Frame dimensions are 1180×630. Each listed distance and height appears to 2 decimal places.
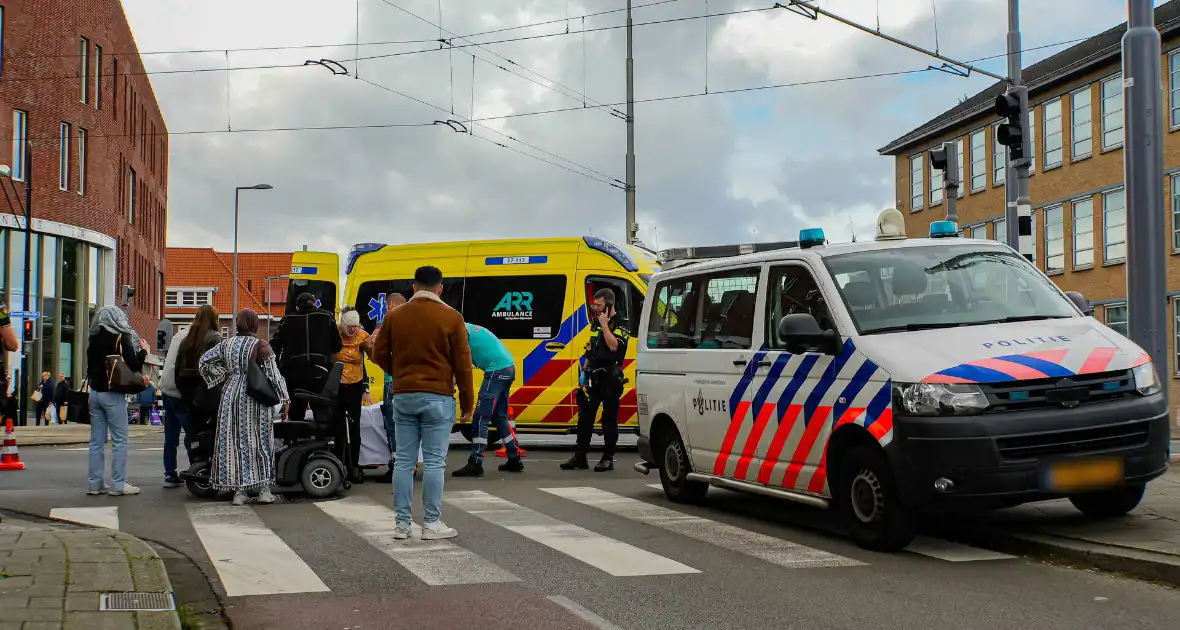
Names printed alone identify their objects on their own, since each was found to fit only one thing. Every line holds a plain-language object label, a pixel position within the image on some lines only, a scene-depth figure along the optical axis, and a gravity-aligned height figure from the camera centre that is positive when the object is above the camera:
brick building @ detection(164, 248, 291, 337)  102.31 +5.96
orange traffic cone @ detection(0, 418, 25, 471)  15.00 -1.18
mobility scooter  11.03 -0.90
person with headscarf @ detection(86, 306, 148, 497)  11.32 -0.35
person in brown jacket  8.24 -0.20
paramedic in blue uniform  12.95 -0.41
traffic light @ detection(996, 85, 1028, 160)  13.36 +2.45
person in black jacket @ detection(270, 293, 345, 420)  11.61 +0.06
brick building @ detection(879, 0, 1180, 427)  35.22 +5.97
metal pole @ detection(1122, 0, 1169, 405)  10.34 +1.31
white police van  7.02 -0.19
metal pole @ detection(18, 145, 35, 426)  34.53 +1.09
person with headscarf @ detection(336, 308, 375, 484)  11.80 -0.27
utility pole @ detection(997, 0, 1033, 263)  13.44 +1.99
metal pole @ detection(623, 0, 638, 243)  31.28 +4.51
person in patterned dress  10.53 -0.55
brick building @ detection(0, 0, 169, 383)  39.53 +6.48
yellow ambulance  16.75 +0.75
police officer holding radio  13.08 -0.15
